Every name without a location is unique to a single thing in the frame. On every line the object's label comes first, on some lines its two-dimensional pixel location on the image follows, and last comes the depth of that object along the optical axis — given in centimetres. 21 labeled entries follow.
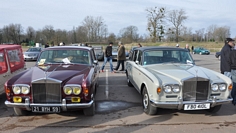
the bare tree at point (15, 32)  7925
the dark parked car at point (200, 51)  3840
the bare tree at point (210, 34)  8280
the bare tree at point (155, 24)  5997
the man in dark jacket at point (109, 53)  1240
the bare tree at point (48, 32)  6562
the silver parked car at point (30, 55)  1969
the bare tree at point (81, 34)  6225
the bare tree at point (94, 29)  6650
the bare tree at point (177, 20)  6831
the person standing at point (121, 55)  1200
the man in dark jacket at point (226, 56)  595
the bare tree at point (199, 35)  8193
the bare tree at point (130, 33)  7131
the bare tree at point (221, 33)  7819
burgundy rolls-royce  439
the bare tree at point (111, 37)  6436
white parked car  454
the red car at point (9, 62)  614
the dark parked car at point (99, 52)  1991
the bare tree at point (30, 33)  8206
